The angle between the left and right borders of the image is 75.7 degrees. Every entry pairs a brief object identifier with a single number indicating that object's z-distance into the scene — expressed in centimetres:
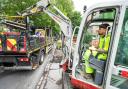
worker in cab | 138
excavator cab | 113
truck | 335
